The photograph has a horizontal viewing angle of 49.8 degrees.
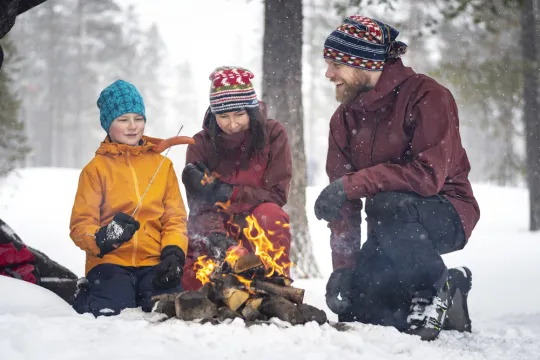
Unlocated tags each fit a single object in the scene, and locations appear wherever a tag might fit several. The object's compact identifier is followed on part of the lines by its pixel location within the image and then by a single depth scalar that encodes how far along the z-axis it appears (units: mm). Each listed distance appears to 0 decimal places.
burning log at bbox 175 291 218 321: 3221
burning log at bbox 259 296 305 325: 3267
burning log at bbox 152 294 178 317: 3377
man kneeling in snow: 3600
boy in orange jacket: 3799
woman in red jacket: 4273
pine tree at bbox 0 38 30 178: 12211
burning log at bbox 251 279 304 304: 3500
